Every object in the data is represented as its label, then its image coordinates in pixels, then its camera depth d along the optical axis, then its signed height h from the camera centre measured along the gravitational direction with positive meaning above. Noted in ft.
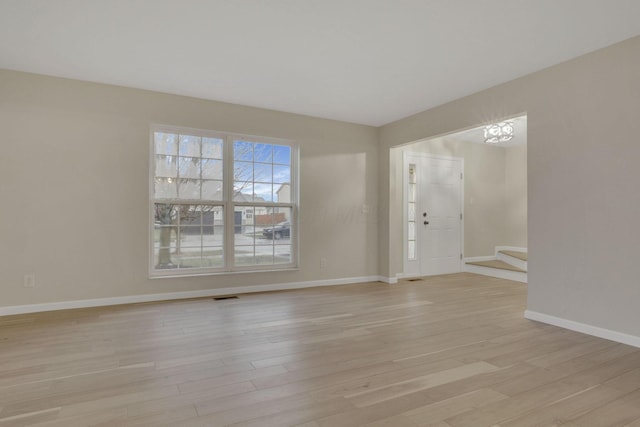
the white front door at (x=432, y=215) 19.77 +0.09
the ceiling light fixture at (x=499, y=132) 15.79 +4.01
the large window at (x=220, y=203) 14.16 +0.59
